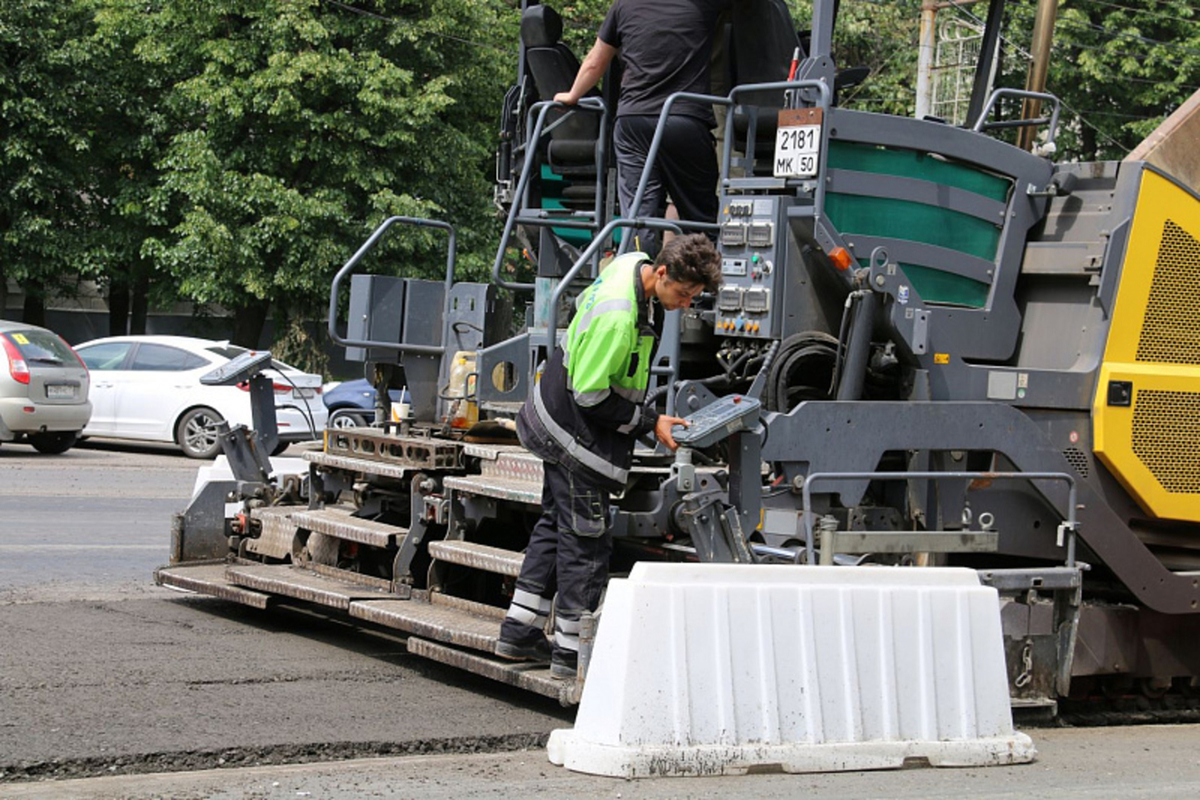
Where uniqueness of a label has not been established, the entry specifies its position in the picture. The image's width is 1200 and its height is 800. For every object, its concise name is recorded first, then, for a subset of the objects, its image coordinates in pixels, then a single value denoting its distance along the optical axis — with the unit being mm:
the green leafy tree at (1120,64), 28875
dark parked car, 24922
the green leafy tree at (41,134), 27734
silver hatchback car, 18031
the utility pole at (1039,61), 8992
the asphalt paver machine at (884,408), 6961
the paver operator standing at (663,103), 7562
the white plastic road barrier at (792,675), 5672
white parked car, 20125
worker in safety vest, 6477
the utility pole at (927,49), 16944
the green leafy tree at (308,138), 26281
